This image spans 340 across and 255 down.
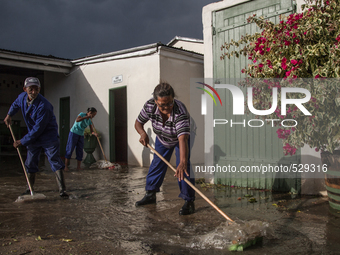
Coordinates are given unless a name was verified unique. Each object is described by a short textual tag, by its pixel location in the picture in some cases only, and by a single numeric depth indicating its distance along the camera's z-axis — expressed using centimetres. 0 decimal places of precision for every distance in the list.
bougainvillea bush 355
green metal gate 546
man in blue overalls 495
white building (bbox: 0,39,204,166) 923
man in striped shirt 380
